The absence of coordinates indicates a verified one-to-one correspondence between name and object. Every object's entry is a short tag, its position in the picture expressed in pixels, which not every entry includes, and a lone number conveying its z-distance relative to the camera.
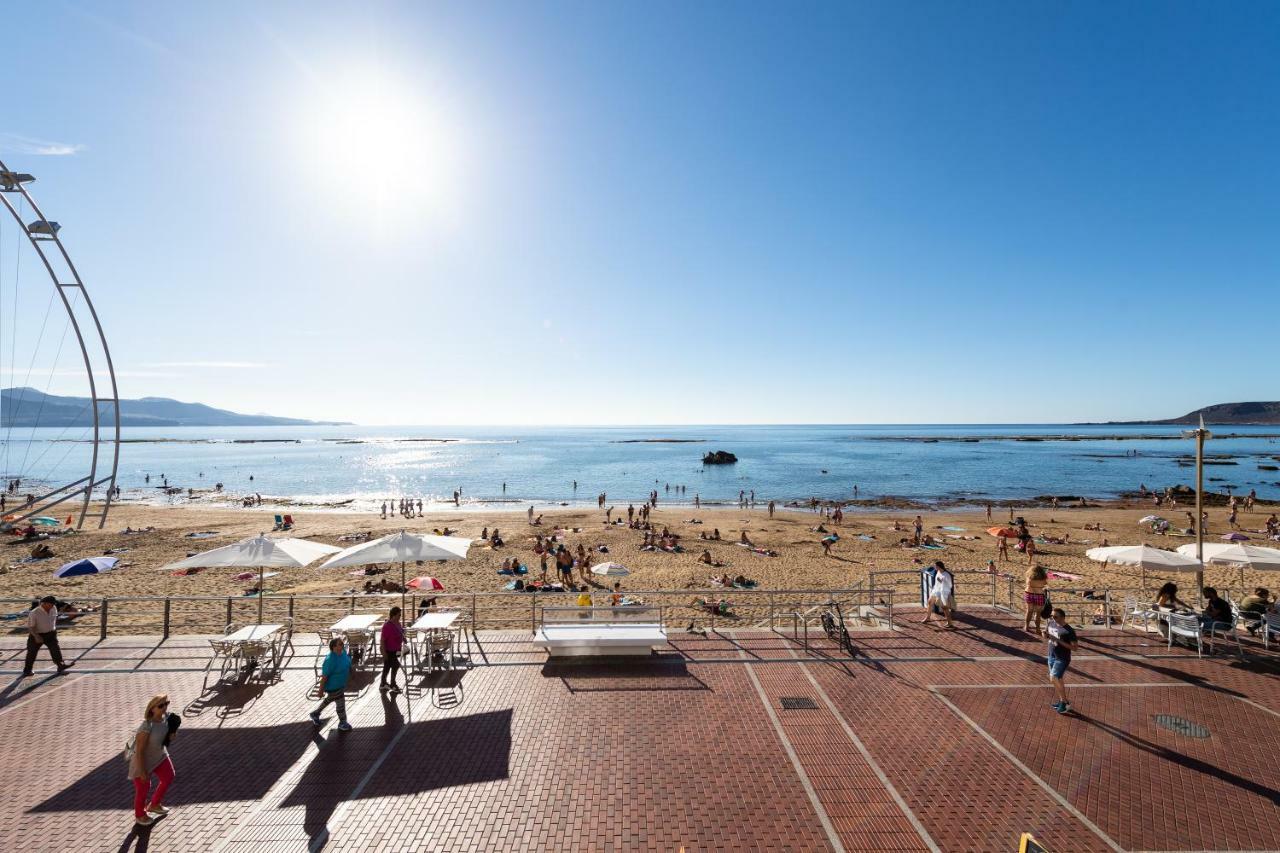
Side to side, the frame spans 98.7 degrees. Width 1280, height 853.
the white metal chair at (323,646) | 10.01
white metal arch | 12.47
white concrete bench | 9.77
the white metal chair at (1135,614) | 11.30
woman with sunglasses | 5.49
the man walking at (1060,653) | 7.98
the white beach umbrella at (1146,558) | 11.09
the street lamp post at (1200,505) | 11.22
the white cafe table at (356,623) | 9.77
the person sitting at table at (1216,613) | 10.45
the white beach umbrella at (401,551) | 9.84
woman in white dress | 11.49
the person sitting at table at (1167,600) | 11.25
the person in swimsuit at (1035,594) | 11.12
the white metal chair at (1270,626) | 10.38
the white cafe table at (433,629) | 9.55
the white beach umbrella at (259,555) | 9.75
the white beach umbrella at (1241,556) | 10.98
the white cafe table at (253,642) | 9.18
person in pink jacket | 8.62
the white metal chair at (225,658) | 9.02
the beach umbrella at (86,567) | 12.44
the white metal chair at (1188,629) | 9.98
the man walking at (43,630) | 8.91
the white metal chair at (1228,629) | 9.91
